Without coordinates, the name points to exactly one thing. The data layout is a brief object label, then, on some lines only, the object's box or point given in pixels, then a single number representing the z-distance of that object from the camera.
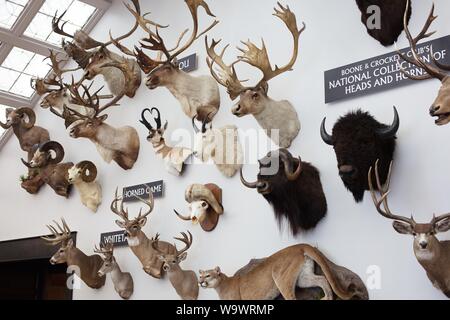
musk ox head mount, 3.75
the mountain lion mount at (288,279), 3.58
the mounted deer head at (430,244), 3.09
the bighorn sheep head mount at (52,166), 5.82
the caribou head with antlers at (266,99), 3.96
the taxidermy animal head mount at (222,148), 4.47
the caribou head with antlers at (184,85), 4.68
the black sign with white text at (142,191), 5.01
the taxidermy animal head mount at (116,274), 4.94
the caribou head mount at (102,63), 5.30
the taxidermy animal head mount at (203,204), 4.39
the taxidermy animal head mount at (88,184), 5.51
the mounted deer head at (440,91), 3.03
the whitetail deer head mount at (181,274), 4.39
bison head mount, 3.41
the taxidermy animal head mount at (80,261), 5.18
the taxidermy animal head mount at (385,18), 3.75
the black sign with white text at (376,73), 3.64
